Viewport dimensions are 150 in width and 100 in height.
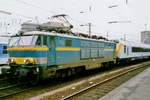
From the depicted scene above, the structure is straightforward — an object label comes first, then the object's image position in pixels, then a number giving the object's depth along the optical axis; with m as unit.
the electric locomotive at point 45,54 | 13.37
